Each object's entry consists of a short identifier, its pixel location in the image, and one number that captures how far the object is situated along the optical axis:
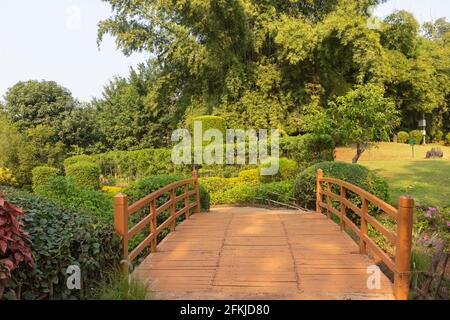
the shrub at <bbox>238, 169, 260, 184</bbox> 16.59
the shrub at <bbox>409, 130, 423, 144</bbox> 31.98
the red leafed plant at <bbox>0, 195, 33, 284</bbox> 2.82
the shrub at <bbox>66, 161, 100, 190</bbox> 18.08
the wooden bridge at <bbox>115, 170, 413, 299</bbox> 3.93
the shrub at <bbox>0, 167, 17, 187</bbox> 19.39
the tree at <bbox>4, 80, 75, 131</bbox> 28.81
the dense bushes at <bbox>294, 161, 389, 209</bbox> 8.72
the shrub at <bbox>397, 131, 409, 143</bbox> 32.53
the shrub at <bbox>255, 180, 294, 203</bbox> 13.47
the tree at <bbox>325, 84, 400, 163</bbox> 14.27
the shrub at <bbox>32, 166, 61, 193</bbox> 17.26
